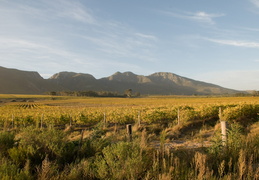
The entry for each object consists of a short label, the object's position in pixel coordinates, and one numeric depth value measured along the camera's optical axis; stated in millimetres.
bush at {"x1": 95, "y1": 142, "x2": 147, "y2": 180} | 3747
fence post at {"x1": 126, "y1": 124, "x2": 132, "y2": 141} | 6637
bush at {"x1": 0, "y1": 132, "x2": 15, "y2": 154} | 6081
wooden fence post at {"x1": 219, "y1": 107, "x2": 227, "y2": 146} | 5350
